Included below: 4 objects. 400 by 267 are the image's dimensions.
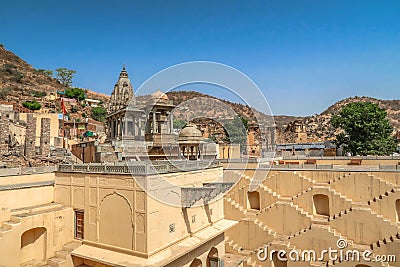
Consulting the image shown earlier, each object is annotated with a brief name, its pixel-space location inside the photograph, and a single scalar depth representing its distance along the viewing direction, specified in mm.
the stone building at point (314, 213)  15727
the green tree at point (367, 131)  27938
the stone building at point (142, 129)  20853
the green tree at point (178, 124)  32312
